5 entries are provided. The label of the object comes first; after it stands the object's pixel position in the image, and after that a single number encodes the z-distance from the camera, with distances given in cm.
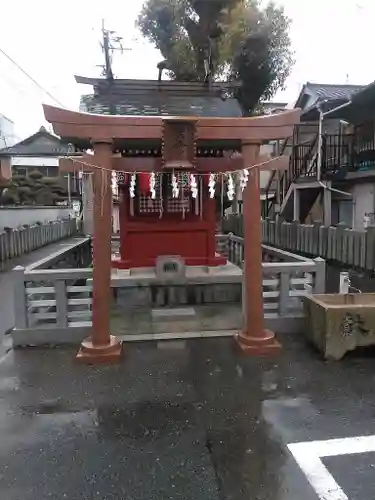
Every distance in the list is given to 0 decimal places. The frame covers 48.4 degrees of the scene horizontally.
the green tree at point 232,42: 1970
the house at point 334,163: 1786
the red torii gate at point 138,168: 591
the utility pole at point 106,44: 1012
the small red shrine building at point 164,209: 957
